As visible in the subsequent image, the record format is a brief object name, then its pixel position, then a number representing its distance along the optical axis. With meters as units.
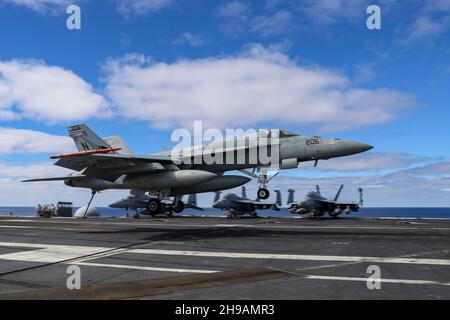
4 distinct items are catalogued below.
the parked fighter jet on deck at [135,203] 68.88
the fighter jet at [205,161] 22.16
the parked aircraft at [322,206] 56.06
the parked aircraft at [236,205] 64.50
